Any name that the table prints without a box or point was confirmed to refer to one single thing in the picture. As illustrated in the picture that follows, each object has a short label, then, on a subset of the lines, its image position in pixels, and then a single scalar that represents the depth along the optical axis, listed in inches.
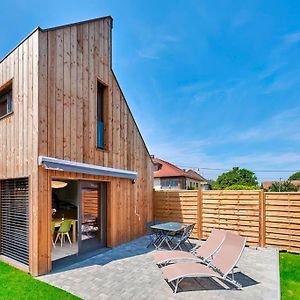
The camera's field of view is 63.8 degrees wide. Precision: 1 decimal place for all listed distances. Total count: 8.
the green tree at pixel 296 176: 4211.4
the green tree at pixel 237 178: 2375.7
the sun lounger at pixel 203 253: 306.2
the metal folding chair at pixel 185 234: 429.3
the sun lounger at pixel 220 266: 255.3
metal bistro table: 432.0
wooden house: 318.7
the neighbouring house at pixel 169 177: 1816.2
